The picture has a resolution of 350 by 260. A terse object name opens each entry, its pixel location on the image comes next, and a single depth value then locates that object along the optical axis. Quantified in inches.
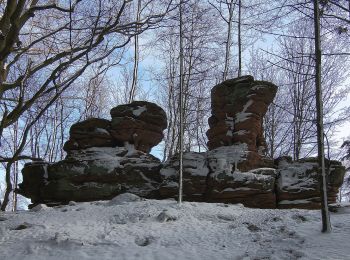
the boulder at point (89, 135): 558.8
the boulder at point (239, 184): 478.0
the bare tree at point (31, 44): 338.0
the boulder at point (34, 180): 531.8
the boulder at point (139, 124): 565.6
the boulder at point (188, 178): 495.2
